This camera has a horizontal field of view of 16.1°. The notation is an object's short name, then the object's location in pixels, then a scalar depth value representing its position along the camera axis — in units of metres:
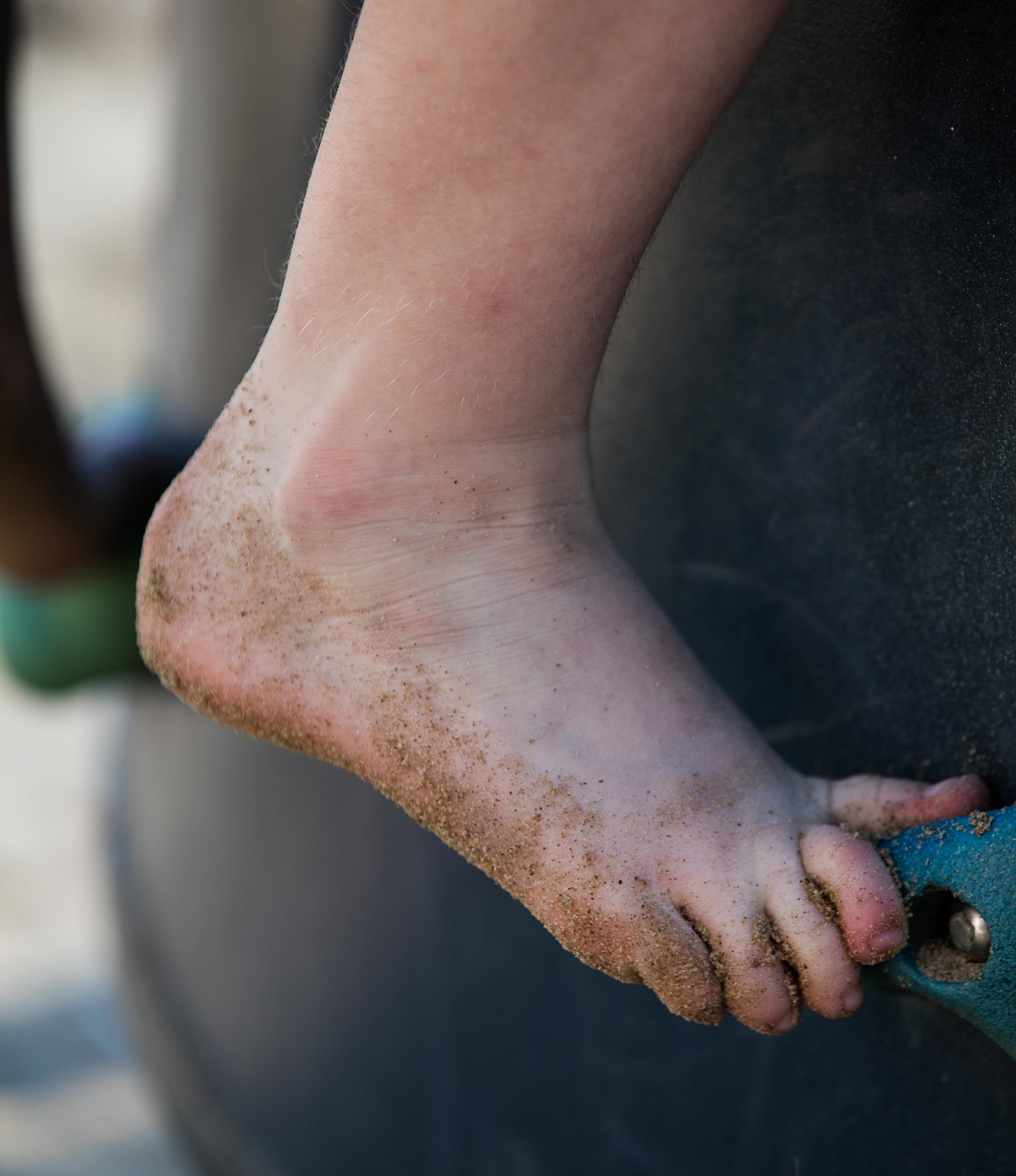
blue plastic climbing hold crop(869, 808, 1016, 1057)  0.70
